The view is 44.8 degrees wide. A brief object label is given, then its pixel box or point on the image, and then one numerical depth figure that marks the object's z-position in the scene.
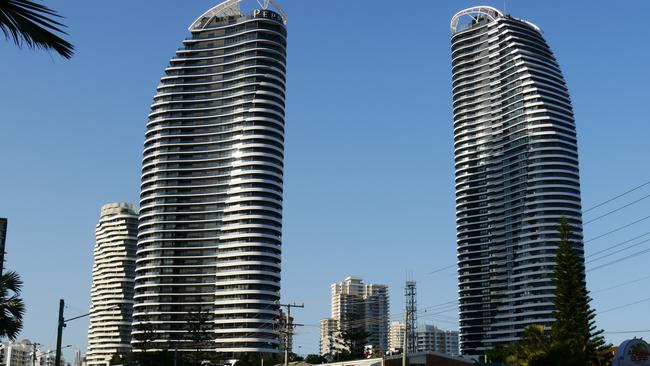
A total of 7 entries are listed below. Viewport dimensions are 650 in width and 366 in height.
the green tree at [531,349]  68.19
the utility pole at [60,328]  35.05
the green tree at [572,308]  88.25
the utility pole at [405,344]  61.79
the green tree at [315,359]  146.25
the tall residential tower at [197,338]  173.30
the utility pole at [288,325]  88.88
